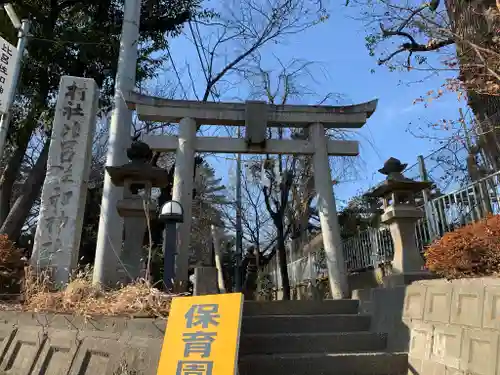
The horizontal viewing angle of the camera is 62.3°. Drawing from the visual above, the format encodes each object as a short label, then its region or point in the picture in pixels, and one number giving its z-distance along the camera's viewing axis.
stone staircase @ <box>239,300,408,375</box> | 4.43
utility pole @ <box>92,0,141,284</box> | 7.18
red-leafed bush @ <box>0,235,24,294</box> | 6.42
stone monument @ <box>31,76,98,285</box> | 6.52
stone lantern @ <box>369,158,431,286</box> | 5.84
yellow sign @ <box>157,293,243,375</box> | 3.39
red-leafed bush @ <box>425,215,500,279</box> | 3.97
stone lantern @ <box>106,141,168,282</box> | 5.97
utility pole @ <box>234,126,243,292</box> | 15.63
